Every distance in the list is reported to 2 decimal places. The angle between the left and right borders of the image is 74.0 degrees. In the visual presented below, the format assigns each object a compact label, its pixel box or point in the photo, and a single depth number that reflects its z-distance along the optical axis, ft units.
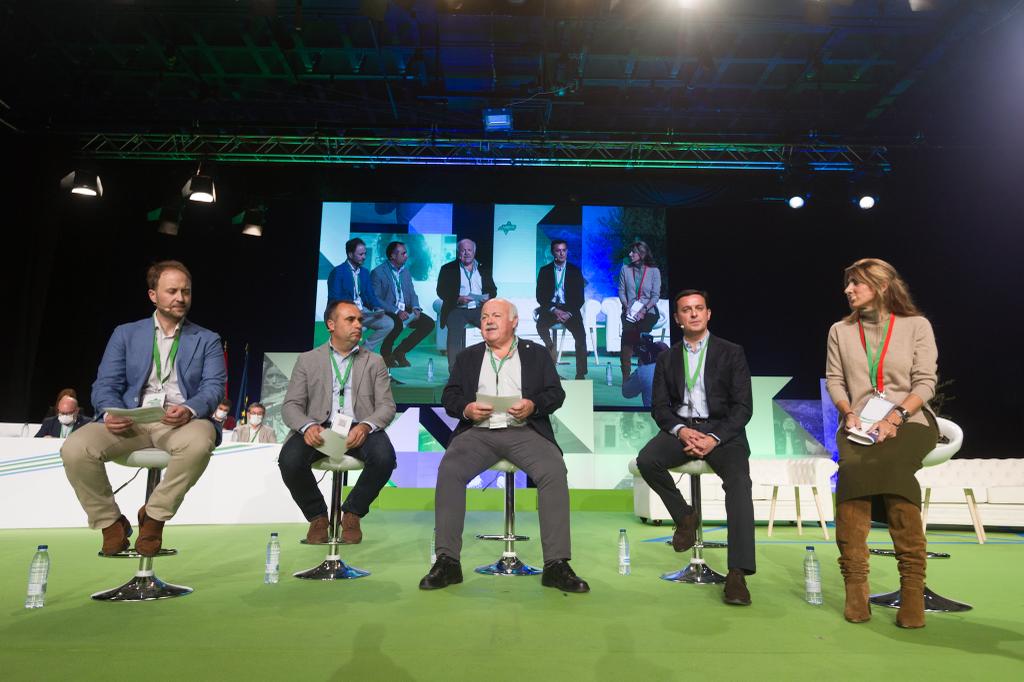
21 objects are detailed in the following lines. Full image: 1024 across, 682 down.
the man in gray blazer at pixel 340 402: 12.50
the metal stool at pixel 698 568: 10.46
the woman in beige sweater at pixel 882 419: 8.14
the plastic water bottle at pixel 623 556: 11.10
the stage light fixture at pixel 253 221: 31.17
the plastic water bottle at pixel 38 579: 7.91
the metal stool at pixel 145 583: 8.54
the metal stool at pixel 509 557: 10.92
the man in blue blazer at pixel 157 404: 8.95
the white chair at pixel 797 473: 20.38
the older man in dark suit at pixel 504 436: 9.82
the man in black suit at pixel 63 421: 24.38
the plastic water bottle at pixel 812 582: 8.95
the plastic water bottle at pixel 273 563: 9.70
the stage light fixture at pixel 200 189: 27.53
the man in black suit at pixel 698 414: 10.29
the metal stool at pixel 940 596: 8.74
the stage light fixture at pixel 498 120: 28.25
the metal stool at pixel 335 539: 10.39
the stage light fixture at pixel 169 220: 29.32
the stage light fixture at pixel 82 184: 27.45
